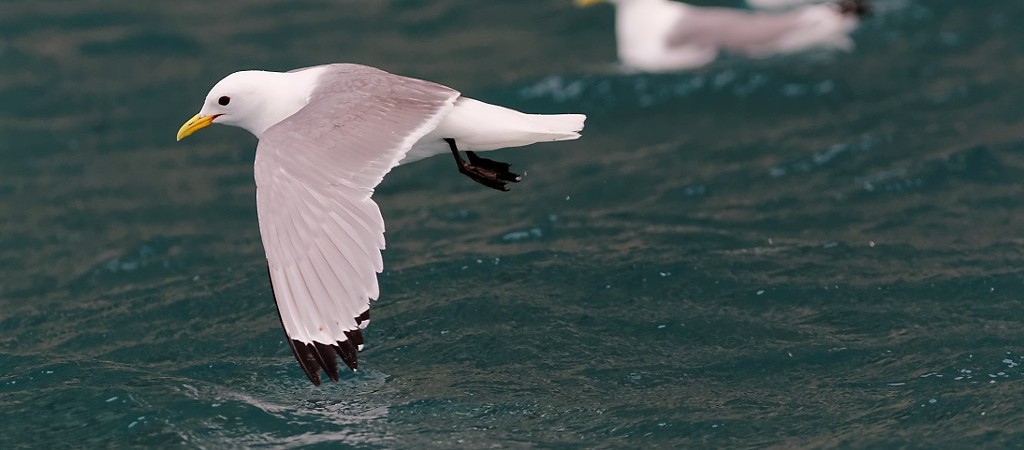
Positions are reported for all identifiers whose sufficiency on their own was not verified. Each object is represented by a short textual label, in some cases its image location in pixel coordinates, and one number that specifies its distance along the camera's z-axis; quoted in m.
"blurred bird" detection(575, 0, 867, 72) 20.30
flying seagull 9.85
